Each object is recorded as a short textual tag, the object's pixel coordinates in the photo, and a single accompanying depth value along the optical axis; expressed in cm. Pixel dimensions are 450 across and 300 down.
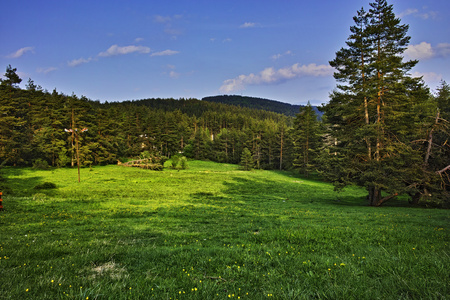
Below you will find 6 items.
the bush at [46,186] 2532
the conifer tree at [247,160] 6819
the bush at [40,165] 4428
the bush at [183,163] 6066
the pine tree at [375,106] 2097
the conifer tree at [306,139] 5759
